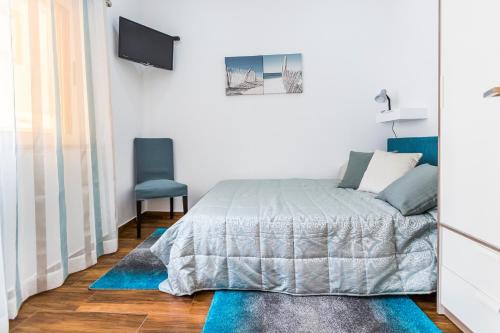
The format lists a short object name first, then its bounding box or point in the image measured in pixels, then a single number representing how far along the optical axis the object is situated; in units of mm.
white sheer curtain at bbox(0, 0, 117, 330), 1550
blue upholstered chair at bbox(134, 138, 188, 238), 3117
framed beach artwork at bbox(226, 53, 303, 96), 3379
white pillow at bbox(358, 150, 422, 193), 2244
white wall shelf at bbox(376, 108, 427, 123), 2576
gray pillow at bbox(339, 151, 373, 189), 2656
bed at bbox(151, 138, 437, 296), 1660
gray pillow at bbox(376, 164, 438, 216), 1726
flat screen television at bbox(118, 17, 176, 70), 2967
